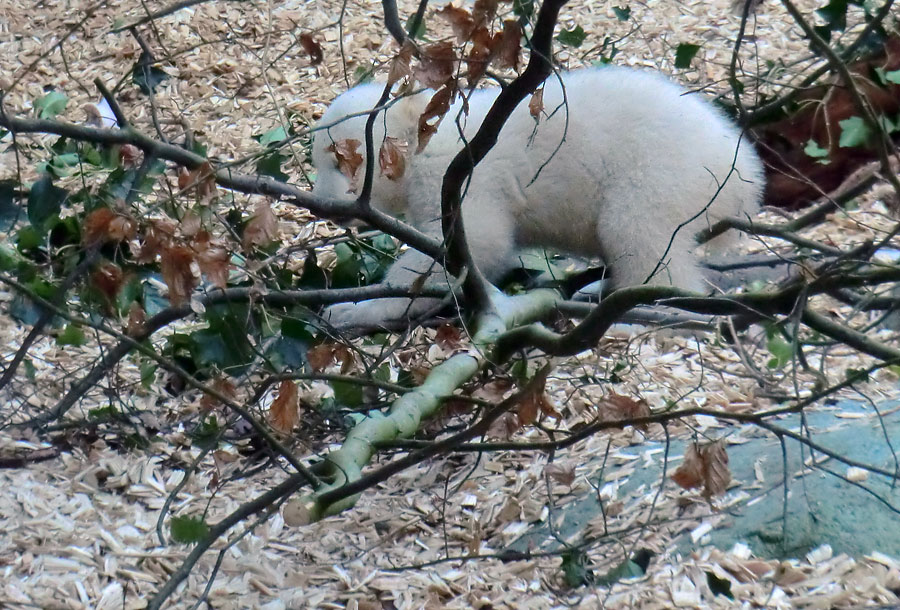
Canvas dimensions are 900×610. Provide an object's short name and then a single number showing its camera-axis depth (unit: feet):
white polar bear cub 24.04
